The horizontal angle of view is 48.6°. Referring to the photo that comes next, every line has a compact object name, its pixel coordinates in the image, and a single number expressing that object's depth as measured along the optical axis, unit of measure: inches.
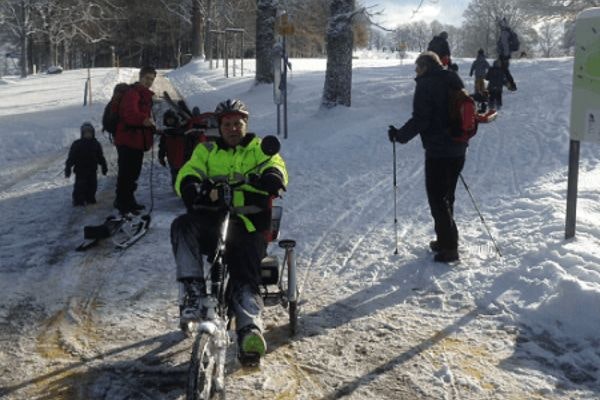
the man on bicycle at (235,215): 173.2
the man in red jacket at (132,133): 321.7
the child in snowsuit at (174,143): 369.3
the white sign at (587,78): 248.2
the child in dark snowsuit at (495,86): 645.3
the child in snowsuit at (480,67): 720.3
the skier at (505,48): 730.2
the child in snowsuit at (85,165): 364.8
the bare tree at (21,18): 1659.7
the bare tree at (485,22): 2970.0
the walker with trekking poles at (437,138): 256.2
